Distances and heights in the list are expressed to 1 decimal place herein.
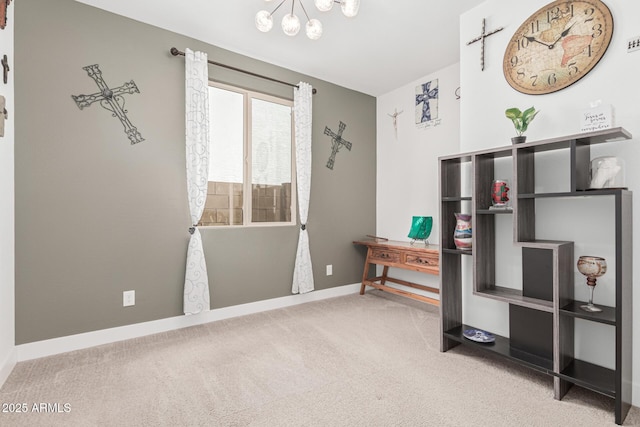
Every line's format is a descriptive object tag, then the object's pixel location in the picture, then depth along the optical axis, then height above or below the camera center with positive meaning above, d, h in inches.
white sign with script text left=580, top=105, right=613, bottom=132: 67.5 +21.1
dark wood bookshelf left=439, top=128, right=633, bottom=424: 64.6 -14.9
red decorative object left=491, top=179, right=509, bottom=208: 83.0 +5.5
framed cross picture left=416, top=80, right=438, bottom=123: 145.0 +54.2
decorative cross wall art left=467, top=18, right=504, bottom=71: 94.4 +52.8
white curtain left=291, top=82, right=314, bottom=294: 140.2 +17.6
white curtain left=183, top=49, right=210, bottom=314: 112.6 +17.1
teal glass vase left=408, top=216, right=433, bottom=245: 142.5 -6.1
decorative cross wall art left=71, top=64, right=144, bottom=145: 98.1 +35.8
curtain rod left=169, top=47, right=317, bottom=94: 110.7 +56.6
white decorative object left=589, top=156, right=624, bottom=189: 65.9 +9.0
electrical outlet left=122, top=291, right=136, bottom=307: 104.3 -28.2
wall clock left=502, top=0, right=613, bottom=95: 73.4 +42.5
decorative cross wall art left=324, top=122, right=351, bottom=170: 155.1 +36.4
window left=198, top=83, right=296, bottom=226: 125.6 +22.6
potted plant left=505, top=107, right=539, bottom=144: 77.7 +23.9
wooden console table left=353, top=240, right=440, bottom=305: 126.5 -19.7
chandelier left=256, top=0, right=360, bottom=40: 88.9 +53.5
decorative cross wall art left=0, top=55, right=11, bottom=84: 80.6 +36.9
